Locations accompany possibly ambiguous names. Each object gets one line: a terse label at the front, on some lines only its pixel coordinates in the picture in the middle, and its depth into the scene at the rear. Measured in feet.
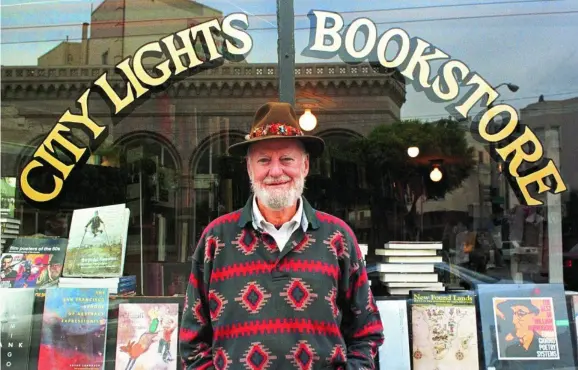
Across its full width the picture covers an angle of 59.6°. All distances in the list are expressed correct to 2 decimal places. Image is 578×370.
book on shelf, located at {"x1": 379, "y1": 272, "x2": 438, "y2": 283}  10.17
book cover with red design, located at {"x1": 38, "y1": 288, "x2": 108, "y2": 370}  9.76
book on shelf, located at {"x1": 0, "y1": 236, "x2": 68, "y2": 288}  10.76
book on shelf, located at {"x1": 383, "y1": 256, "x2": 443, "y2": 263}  10.42
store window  9.78
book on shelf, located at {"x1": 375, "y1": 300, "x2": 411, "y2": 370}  9.02
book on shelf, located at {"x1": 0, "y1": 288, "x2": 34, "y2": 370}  10.00
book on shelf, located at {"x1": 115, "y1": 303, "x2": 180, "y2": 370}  9.63
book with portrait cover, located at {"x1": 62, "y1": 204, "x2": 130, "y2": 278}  10.75
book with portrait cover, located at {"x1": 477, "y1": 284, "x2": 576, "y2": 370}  9.14
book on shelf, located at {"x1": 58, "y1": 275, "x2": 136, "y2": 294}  10.25
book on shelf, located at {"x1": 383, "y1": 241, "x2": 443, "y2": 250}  10.67
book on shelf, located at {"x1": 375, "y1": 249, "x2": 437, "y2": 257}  10.53
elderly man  5.41
